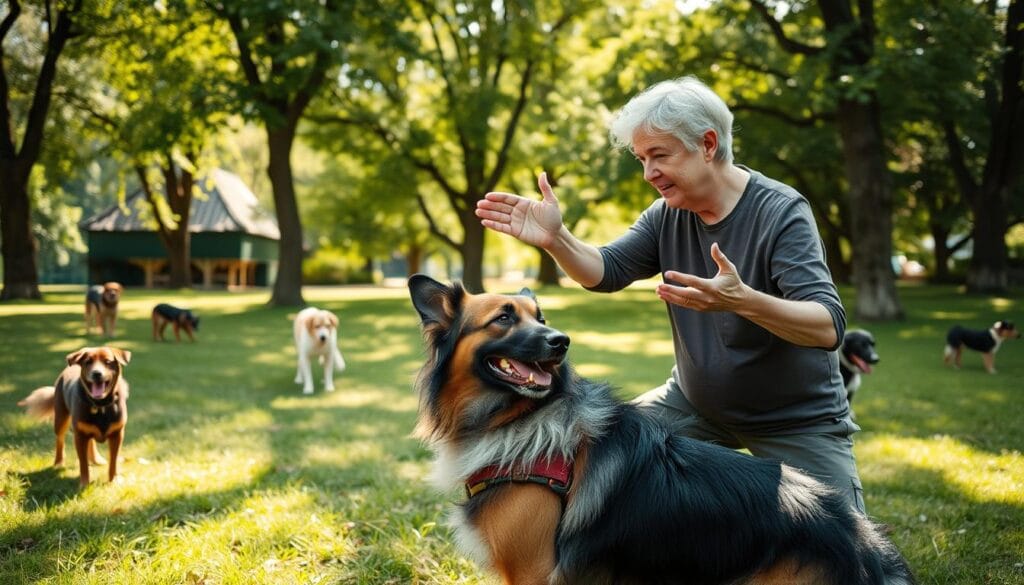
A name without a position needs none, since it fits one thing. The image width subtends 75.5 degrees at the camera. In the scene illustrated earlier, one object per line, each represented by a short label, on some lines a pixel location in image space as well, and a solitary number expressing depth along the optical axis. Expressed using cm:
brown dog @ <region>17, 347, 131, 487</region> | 532
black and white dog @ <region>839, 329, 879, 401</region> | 846
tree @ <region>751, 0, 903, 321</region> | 1756
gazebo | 4078
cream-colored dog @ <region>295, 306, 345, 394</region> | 1036
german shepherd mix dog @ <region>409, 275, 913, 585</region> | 265
